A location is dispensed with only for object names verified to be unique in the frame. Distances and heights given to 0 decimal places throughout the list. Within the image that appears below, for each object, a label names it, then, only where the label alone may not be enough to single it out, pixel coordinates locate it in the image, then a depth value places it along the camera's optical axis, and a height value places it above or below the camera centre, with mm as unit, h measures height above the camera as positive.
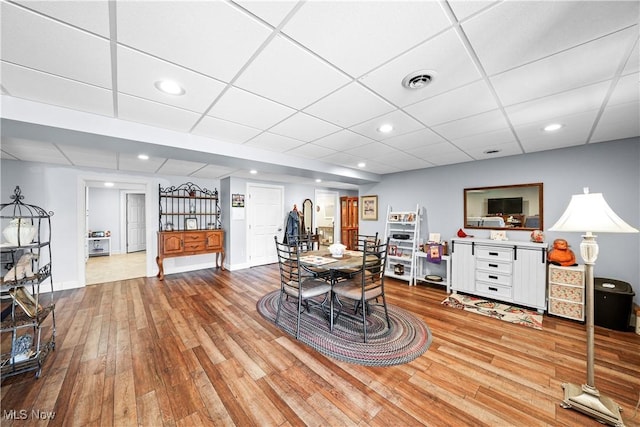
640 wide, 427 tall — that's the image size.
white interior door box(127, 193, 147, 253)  7988 -396
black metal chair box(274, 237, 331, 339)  2717 -937
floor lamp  1574 -320
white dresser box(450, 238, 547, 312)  3232 -876
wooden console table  4797 -699
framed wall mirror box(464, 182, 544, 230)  3580 +91
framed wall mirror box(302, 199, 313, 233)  7066 -60
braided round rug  2266 -1395
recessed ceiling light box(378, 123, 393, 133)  2480 +932
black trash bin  2662 -1078
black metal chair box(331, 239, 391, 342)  2658 -906
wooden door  8156 -243
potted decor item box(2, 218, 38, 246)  2053 -188
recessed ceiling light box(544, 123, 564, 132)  2508 +946
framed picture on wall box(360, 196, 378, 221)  5609 +105
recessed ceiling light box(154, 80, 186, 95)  1667 +932
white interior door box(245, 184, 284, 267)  5943 -220
